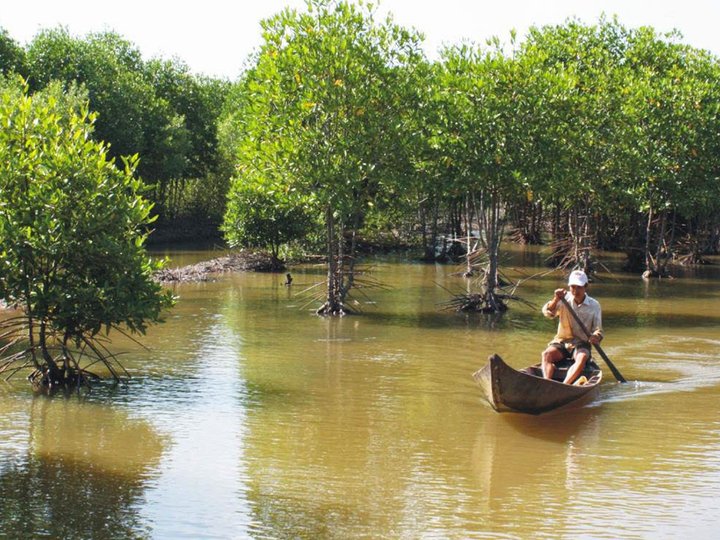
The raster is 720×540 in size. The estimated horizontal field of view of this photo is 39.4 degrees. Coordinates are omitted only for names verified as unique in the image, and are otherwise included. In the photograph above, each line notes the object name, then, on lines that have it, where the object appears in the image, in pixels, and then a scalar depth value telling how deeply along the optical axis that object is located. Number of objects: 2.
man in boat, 16.05
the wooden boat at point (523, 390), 14.17
